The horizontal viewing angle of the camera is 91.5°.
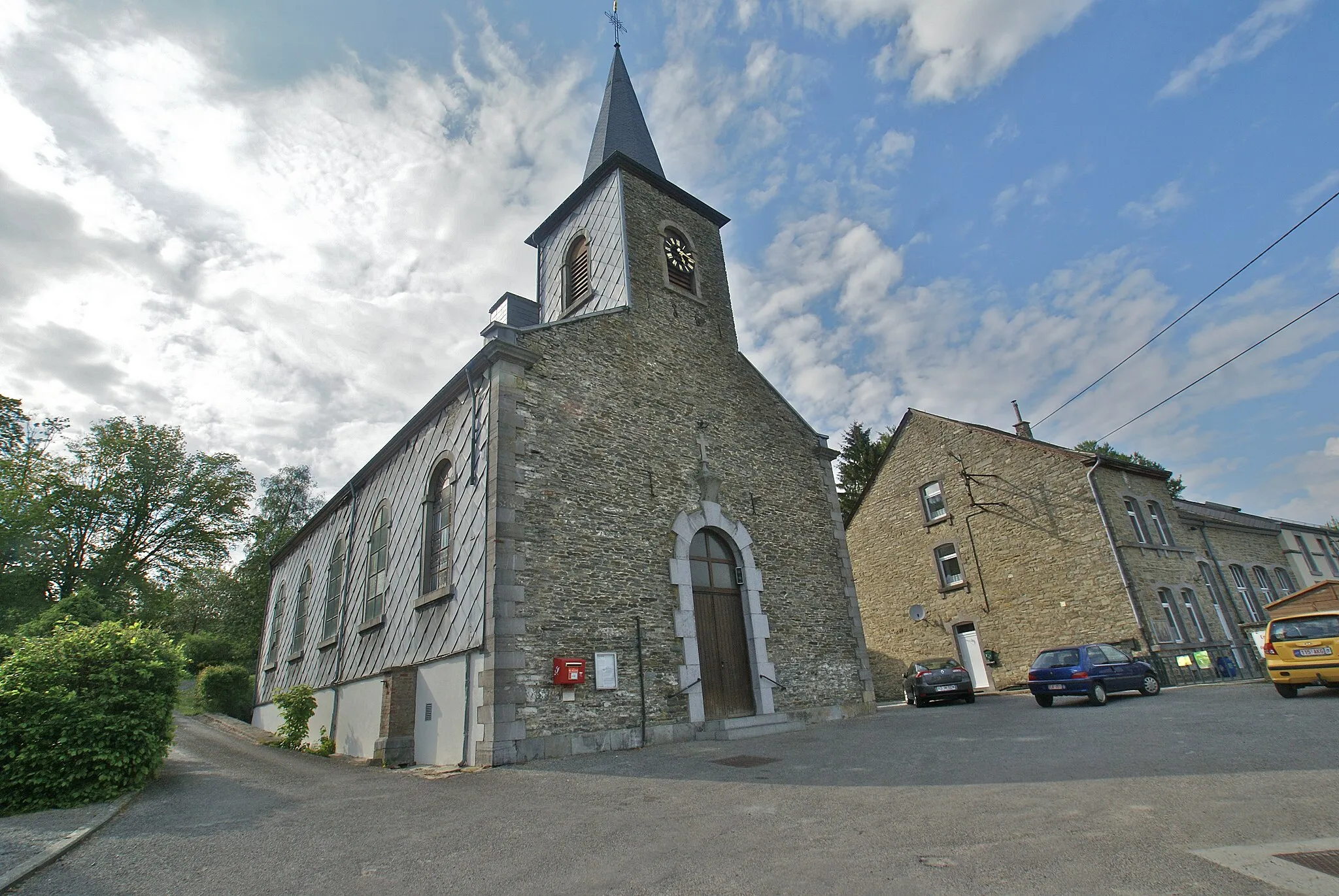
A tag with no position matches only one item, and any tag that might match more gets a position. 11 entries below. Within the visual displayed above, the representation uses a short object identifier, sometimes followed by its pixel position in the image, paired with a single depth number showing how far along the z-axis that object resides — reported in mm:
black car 15672
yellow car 10508
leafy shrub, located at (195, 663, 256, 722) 23750
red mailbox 9188
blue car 12766
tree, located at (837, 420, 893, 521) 34156
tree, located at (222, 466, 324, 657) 33125
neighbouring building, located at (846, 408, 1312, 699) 17750
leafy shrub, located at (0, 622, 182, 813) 6512
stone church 9523
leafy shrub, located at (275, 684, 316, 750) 14984
